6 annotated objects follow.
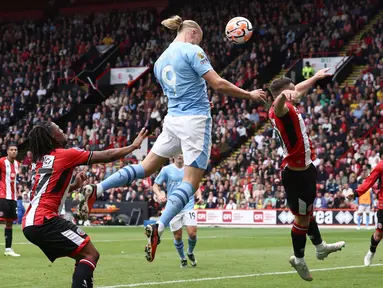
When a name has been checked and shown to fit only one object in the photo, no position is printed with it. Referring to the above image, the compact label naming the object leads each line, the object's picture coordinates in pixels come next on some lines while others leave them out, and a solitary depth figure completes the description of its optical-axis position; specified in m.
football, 10.98
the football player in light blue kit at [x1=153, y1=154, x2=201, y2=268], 15.52
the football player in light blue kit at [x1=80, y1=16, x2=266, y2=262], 9.45
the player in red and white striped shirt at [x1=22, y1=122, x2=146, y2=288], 8.48
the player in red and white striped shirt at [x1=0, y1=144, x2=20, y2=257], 18.38
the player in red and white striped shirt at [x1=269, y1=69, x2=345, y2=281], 10.82
